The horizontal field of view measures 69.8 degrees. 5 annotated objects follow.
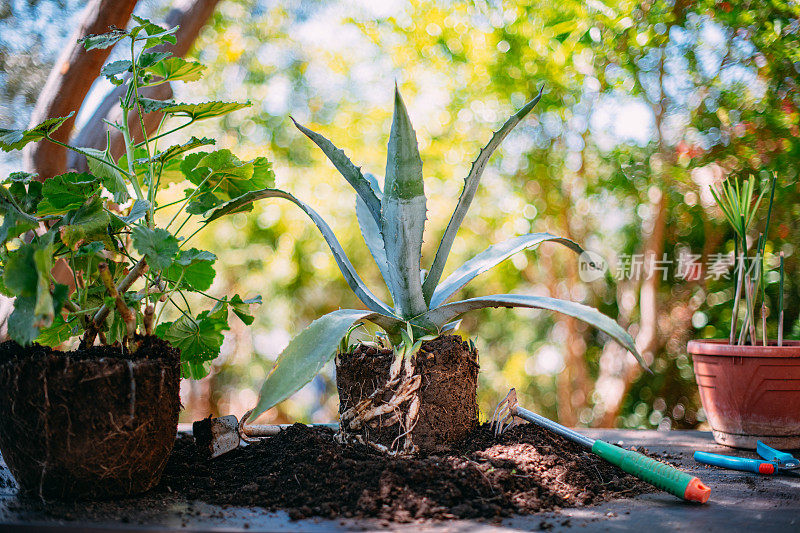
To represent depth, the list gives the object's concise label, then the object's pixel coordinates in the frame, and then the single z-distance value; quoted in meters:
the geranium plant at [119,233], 0.69
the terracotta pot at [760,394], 1.09
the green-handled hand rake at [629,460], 0.74
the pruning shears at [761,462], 0.92
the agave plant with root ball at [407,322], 0.84
